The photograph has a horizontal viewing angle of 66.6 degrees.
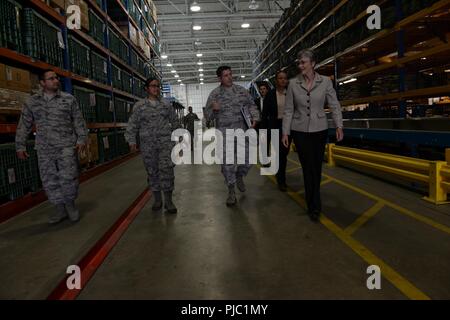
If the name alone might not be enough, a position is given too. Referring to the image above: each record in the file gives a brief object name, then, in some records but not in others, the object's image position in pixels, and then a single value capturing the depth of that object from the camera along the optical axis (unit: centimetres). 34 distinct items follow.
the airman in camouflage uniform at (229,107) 470
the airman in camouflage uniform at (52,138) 395
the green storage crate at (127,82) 1136
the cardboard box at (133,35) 1224
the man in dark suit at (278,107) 562
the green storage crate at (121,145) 1036
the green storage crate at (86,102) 722
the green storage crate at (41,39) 516
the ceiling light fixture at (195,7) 1844
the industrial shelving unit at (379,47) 555
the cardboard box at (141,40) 1389
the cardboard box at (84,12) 709
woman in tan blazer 383
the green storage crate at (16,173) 446
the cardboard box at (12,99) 433
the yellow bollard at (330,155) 811
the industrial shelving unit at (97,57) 516
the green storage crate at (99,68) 823
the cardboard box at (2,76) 436
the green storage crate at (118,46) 989
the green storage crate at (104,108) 838
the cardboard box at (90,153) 700
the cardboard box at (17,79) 452
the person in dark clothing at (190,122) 1434
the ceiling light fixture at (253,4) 1900
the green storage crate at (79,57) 687
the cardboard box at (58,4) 600
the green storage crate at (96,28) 811
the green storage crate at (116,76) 999
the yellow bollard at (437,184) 425
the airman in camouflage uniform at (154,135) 441
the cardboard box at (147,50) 1523
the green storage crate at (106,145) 854
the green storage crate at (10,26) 456
